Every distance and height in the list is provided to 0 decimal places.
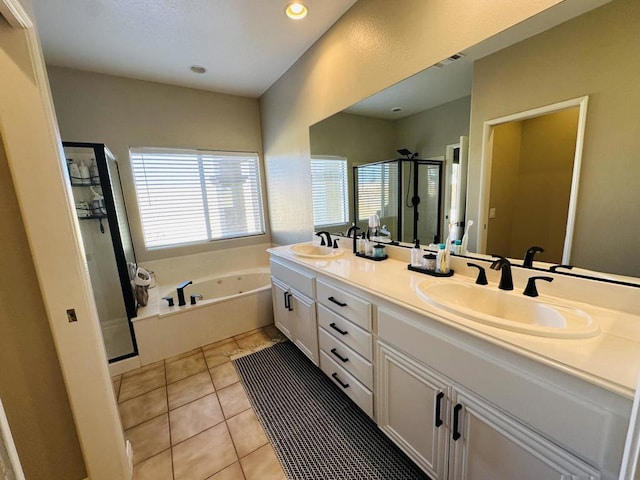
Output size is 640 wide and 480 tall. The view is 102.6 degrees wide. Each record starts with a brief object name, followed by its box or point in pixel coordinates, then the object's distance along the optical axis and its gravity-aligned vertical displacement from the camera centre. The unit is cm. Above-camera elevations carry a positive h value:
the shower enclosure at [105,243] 215 -30
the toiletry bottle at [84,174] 219 +31
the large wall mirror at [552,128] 92 +25
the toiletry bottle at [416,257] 163 -40
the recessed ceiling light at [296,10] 178 +133
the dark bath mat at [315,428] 130 -137
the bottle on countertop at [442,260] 145 -38
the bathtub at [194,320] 227 -111
